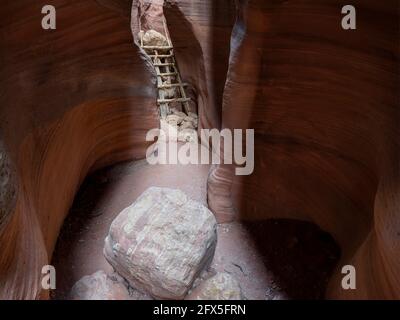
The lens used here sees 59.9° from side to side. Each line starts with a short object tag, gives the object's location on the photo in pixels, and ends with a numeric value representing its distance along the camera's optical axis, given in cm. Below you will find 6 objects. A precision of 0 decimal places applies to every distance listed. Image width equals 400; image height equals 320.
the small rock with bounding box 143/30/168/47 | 870
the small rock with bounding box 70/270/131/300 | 331
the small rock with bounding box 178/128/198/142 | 689
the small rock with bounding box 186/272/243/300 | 317
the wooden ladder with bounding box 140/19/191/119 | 767
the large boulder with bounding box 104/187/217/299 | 309
